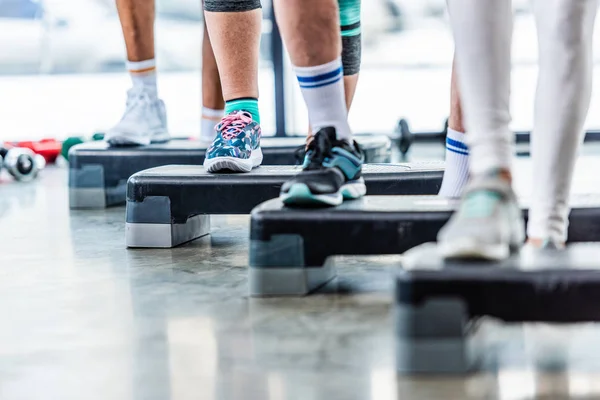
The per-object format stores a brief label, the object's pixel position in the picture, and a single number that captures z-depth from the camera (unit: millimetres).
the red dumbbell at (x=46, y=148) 7622
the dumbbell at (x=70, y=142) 7156
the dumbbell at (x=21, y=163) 6521
